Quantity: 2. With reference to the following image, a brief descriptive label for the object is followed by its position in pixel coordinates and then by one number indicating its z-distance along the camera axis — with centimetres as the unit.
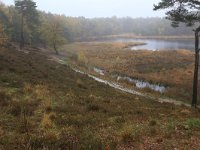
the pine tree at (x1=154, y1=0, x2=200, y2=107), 1406
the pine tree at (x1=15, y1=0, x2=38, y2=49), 3513
